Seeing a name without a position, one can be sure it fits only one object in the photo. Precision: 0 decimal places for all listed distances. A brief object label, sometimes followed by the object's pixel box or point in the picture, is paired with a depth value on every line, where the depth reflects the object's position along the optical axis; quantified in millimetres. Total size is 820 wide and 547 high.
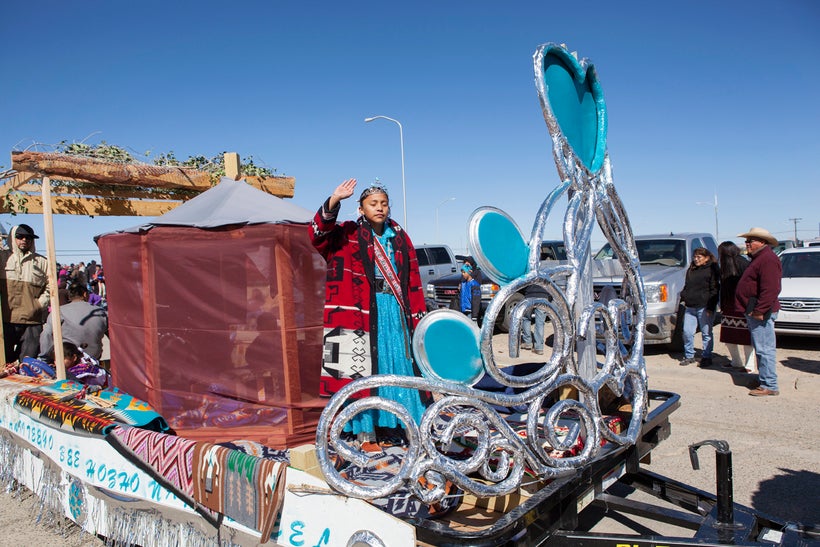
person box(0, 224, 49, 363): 5848
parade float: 2104
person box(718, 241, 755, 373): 6969
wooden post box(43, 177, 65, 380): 4730
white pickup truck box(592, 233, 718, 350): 8406
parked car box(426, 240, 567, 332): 11432
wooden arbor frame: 4801
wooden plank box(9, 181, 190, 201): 5531
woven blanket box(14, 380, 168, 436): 3316
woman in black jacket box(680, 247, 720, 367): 7707
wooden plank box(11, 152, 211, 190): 4676
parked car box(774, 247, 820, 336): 8312
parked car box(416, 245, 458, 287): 15792
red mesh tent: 4164
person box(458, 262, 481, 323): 9820
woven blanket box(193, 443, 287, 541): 2352
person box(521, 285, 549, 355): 7631
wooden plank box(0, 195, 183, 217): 5602
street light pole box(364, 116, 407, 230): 21047
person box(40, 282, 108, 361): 5277
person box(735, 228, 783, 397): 5934
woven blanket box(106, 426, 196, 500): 2734
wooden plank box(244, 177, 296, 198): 5961
